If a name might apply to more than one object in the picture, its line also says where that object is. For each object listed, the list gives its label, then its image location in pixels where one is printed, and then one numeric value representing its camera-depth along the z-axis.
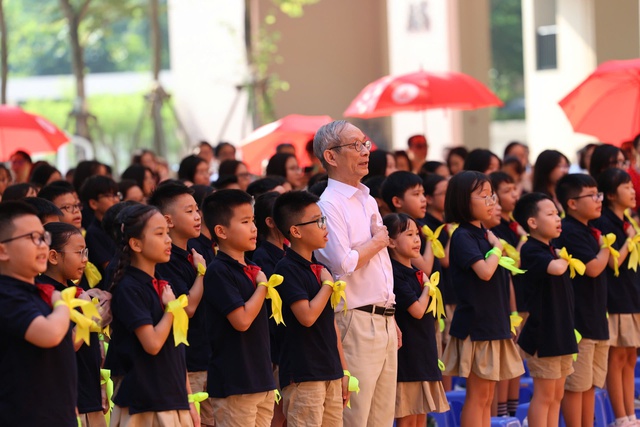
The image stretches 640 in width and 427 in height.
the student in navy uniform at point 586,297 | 12.64
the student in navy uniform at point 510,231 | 13.71
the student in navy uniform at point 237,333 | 9.26
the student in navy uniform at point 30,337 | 7.40
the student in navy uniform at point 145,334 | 8.42
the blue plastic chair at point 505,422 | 12.49
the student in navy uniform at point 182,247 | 10.02
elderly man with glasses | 10.17
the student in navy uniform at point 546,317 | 11.97
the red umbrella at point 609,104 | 16.81
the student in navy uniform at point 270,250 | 10.68
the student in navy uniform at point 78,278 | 9.20
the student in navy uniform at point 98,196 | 12.83
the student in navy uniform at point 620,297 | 13.37
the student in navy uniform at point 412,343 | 10.96
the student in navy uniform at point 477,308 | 11.50
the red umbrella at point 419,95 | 19.39
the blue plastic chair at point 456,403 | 13.05
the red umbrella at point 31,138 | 18.81
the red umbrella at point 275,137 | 20.44
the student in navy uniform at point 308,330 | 9.71
